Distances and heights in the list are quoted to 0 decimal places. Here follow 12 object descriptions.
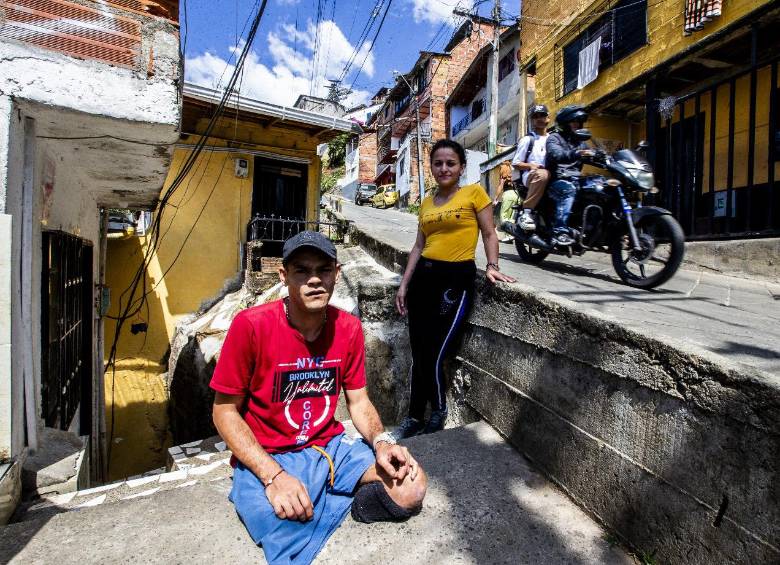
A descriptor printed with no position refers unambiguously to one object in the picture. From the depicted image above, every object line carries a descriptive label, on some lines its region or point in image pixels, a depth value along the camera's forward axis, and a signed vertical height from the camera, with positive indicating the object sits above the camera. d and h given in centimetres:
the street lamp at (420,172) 2418 +559
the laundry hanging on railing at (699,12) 707 +447
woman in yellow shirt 283 -2
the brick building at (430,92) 2779 +1224
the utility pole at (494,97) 1436 +596
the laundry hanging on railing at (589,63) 992 +498
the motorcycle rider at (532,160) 451 +129
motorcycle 348 +48
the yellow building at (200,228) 830 +88
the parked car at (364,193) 3266 +590
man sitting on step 168 -70
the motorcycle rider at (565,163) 418 +110
